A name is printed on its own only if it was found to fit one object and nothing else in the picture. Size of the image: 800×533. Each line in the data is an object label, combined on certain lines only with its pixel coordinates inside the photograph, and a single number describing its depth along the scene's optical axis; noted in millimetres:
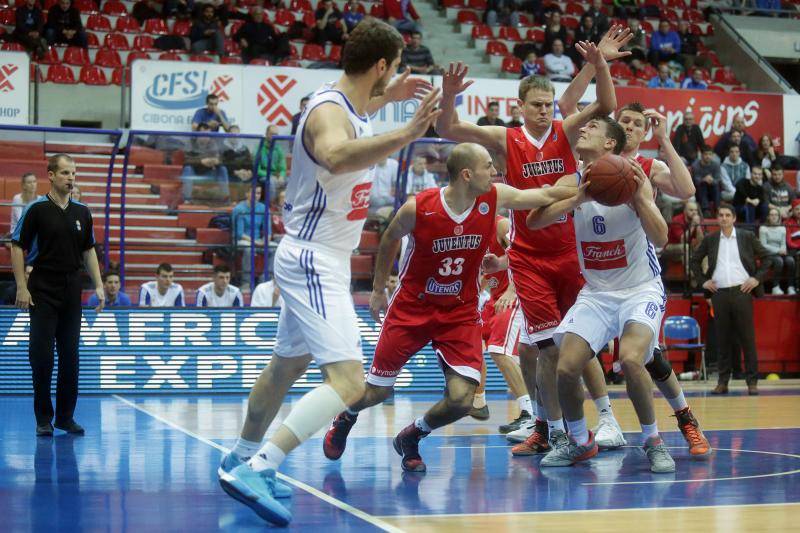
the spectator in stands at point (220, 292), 13242
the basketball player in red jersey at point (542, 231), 7305
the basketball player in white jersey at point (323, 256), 4770
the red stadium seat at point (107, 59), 18375
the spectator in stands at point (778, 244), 16281
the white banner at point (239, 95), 16516
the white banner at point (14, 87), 16188
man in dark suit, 13562
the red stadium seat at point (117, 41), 19109
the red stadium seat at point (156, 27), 19531
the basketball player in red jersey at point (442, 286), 6543
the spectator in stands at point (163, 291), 13047
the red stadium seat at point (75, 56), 18078
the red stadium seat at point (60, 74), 17453
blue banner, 12219
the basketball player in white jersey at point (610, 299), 6543
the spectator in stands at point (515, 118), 15779
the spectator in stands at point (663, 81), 20877
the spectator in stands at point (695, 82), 21312
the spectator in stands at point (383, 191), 13508
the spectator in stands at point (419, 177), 13344
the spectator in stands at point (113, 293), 12773
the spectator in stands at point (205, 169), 12766
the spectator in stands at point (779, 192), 18278
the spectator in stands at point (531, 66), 20297
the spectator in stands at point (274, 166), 12820
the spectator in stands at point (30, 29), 17750
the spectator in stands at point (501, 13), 22922
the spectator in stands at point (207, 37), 18906
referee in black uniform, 8484
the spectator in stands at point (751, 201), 18000
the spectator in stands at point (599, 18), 22078
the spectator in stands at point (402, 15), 21047
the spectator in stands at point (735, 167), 18812
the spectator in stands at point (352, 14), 20688
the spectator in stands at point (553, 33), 21391
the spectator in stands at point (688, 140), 18703
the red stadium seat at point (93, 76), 17766
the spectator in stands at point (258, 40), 19219
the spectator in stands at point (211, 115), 16031
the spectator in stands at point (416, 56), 19406
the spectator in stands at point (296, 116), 16422
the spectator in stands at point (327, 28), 20156
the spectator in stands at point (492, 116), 16250
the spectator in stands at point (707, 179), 18125
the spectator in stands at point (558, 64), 20578
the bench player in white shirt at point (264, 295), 13234
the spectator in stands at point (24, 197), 12078
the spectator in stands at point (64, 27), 18328
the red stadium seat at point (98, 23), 19344
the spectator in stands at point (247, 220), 13148
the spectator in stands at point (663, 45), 22797
